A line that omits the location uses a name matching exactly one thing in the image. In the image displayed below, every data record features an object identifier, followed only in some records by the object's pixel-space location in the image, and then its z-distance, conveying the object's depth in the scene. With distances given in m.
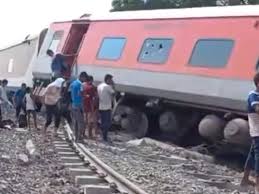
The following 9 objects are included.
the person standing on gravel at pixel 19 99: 22.22
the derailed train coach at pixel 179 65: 15.38
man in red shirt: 17.78
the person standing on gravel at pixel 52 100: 17.94
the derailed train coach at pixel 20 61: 27.27
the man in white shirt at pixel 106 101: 17.23
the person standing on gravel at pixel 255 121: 9.60
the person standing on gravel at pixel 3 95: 22.50
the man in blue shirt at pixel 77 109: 16.64
